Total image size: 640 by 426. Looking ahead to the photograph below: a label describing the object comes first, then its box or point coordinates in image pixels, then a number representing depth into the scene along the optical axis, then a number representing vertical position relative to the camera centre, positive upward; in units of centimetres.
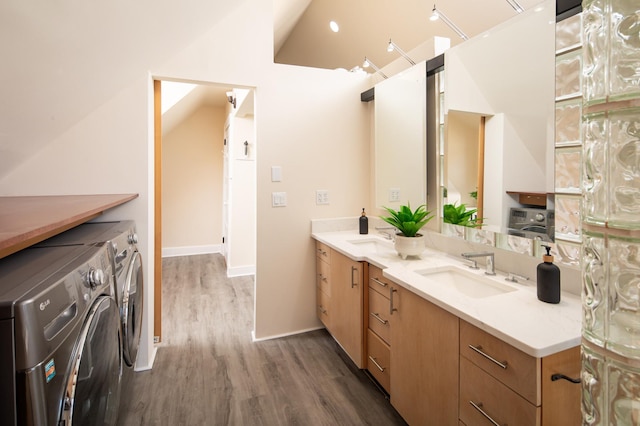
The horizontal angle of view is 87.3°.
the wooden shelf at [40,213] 79 -1
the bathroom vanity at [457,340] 95 -47
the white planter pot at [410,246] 183 -20
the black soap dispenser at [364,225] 262 -12
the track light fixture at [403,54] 227 +107
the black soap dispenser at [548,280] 119 -26
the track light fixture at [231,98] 421 +142
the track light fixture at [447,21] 179 +100
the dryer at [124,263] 136 -25
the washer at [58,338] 64 -29
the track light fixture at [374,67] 264 +116
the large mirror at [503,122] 141 +42
